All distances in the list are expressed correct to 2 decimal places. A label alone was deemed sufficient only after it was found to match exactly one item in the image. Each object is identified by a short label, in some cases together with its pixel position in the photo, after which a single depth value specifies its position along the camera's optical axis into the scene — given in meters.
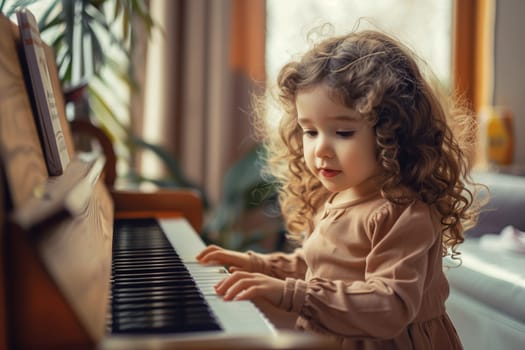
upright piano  0.71
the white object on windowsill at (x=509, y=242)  2.29
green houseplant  2.09
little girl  1.09
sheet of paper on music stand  1.27
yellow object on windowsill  3.47
